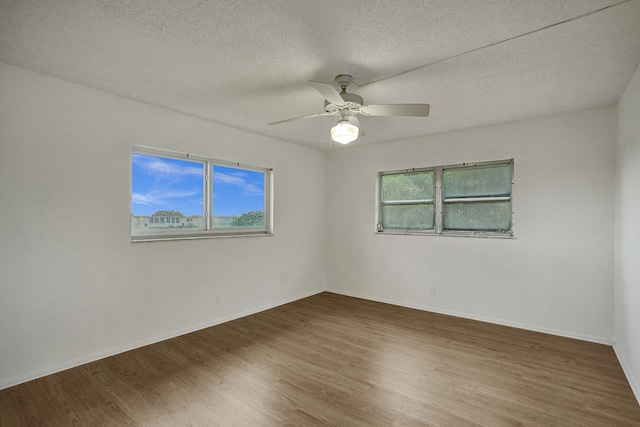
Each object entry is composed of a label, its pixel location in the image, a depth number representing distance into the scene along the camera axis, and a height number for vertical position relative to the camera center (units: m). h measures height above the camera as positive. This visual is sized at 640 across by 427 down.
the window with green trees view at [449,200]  3.86 +0.14
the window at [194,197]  3.26 +0.16
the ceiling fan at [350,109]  2.35 +0.82
